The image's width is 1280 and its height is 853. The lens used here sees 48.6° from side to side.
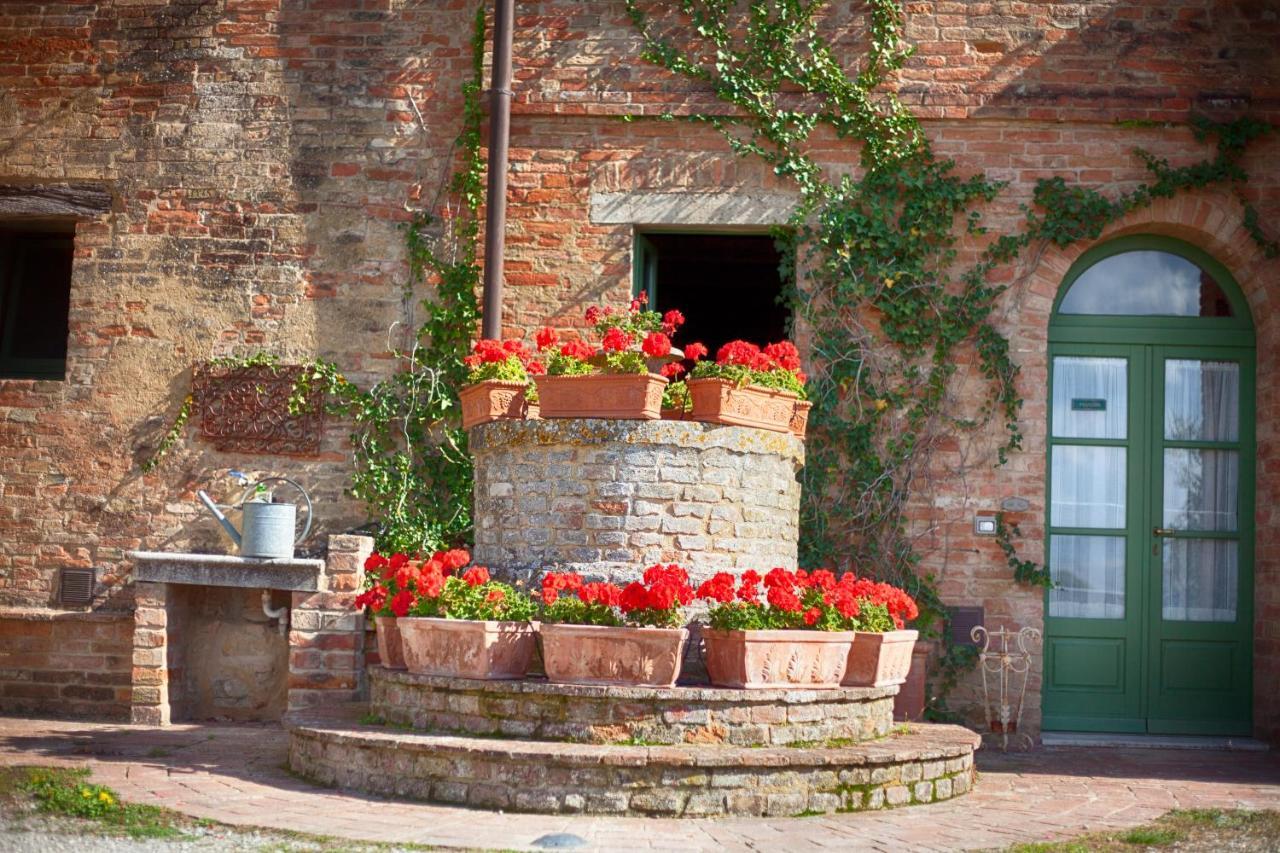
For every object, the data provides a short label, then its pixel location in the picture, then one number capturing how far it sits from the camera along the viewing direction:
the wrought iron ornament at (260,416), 8.70
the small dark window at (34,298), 9.37
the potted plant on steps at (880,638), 6.31
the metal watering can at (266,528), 8.06
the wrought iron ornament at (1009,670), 8.10
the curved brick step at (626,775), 5.47
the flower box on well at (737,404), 6.68
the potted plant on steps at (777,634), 5.94
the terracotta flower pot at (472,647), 5.95
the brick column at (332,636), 7.83
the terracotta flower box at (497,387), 7.00
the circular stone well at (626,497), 6.60
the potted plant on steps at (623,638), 5.80
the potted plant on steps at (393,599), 6.32
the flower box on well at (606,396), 6.58
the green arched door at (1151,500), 8.41
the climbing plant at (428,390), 8.55
